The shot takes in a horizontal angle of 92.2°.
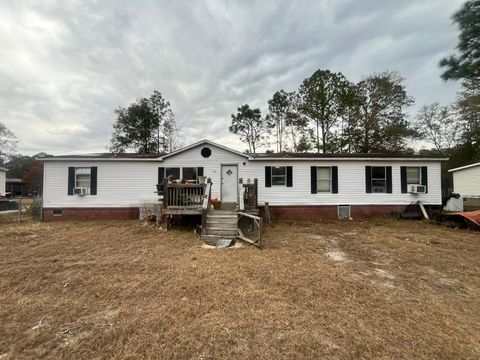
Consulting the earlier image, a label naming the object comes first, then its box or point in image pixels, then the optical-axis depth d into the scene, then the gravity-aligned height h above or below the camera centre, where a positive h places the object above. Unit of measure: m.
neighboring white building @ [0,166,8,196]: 21.49 +0.69
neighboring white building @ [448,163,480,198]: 18.48 +0.43
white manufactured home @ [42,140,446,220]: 11.90 +0.36
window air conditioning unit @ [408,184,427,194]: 12.09 -0.20
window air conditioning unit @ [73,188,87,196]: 11.61 -0.25
